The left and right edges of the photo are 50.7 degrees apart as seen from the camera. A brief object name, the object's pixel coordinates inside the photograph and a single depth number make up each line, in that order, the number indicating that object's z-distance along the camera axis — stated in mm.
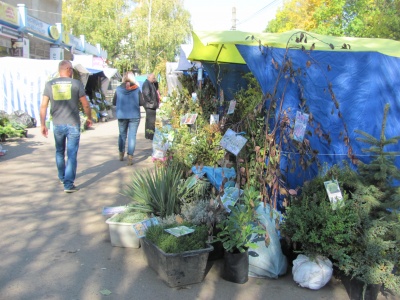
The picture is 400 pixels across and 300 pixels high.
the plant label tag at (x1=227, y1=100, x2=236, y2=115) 5540
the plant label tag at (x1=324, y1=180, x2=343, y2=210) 3795
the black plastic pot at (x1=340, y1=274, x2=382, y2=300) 3546
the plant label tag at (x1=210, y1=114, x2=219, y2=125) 6864
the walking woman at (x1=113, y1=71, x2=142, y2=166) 8398
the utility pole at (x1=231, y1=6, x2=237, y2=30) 32844
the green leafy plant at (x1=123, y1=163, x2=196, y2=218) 4650
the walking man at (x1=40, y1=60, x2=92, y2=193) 6266
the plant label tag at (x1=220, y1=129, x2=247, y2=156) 4230
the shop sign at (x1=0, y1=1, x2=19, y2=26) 18062
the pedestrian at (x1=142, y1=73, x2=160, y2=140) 10742
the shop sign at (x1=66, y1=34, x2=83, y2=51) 28869
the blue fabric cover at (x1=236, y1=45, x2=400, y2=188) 4699
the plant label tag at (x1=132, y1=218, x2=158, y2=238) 4132
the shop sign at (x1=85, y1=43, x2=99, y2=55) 32572
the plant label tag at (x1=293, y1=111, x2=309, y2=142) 4234
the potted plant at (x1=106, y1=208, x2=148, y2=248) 4430
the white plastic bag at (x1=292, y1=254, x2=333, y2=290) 3699
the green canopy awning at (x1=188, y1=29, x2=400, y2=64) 5316
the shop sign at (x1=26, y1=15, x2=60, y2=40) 21281
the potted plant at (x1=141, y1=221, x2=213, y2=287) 3641
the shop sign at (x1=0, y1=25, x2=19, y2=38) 18266
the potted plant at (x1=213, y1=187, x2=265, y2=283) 3740
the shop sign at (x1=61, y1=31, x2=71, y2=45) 27078
